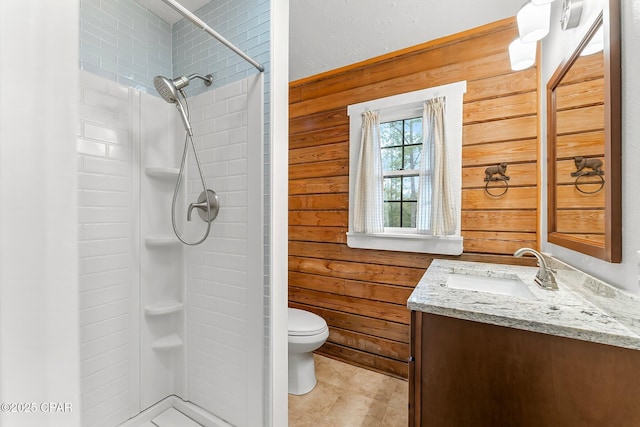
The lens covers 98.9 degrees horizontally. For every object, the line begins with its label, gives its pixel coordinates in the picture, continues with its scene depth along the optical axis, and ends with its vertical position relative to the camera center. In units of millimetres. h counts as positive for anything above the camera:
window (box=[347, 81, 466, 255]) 1892 +374
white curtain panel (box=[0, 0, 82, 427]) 189 -2
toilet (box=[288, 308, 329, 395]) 1769 -879
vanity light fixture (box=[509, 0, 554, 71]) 1237 +873
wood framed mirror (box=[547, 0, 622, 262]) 894 +265
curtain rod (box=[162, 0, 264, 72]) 1039 +766
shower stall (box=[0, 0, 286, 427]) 1361 -168
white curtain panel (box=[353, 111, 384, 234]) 2166 +236
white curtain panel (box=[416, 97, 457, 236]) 1871 +226
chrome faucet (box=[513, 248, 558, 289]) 1229 -295
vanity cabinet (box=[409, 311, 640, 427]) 768 -534
